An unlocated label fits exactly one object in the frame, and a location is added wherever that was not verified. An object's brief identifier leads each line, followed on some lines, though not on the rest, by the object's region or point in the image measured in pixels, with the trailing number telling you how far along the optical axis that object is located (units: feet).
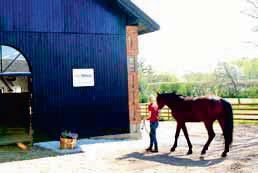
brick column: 53.83
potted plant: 43.78
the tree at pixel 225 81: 142.00
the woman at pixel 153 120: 41.45
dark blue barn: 47.80
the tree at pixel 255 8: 83.15
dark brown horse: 38.29
